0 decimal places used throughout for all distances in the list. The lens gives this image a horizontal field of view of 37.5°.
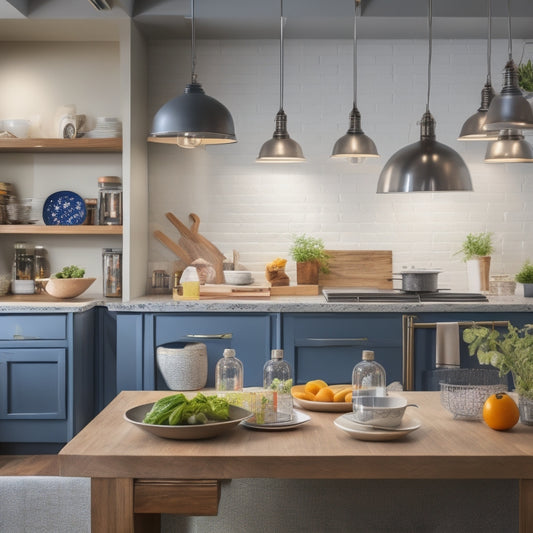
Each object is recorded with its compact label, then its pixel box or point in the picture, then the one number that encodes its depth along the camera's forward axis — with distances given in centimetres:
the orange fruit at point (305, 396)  290
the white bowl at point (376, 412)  246
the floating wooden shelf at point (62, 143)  542
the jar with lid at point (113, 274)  560
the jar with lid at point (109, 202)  559
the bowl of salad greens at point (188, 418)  240
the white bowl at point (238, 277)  557
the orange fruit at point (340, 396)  287
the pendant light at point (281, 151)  463
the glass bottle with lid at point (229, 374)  290
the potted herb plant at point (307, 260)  568
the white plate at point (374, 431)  242
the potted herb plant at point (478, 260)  569
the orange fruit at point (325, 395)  288
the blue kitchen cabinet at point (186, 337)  503
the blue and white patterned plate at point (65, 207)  580
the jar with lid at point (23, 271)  571
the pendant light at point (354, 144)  416
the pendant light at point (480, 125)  375
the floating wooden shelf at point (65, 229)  548
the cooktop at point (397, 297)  512
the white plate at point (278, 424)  257
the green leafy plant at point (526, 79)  479
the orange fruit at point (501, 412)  255
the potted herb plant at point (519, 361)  264
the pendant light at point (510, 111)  298
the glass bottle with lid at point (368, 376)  279
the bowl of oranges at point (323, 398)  284
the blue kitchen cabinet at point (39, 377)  495
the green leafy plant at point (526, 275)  534
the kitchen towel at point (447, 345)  450
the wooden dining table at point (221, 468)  225
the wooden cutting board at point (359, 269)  584
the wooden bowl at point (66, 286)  530
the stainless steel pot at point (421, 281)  521
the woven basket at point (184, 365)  487
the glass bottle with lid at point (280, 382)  270
